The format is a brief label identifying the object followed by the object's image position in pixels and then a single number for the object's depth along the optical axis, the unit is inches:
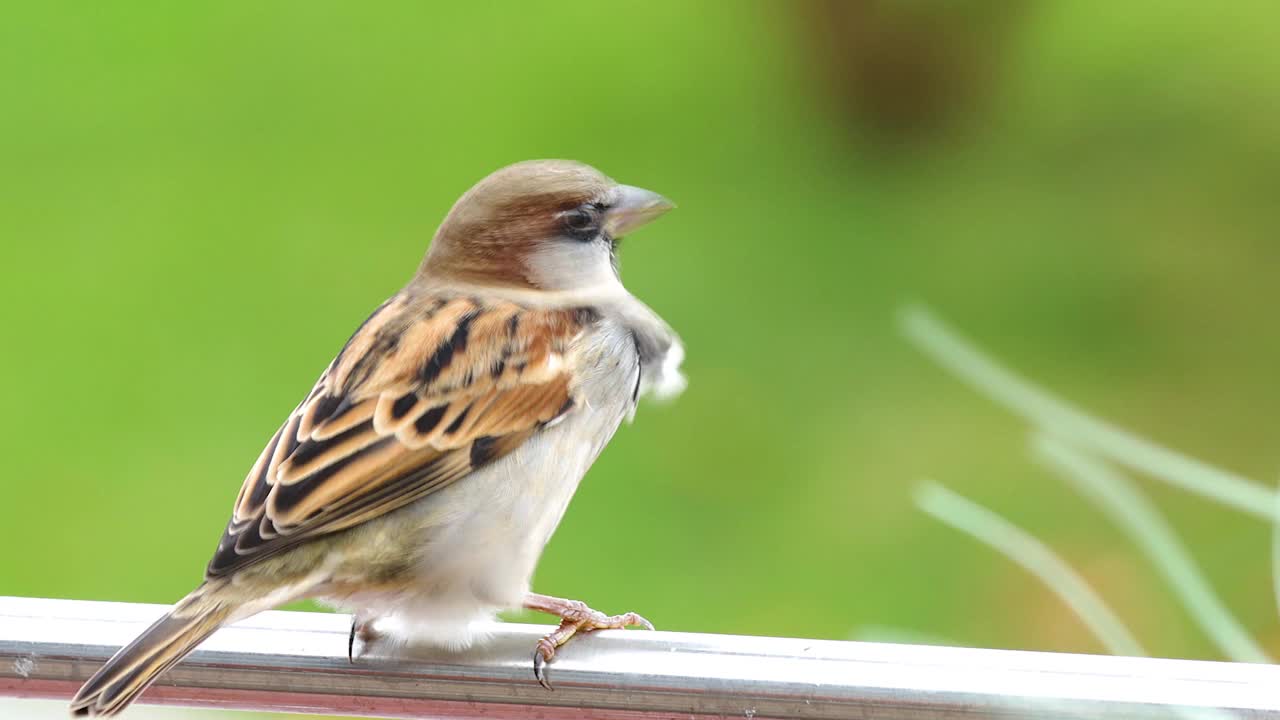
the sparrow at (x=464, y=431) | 128.3
